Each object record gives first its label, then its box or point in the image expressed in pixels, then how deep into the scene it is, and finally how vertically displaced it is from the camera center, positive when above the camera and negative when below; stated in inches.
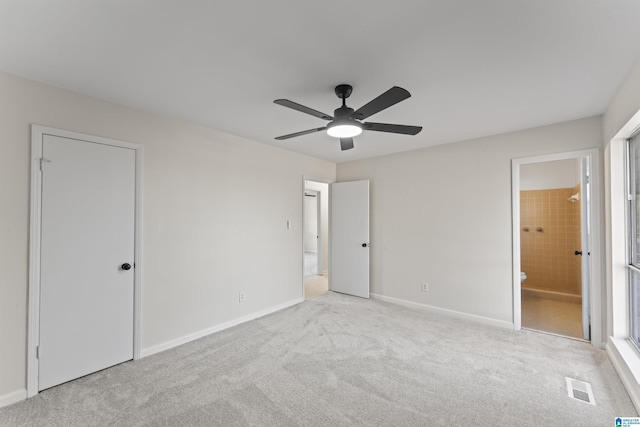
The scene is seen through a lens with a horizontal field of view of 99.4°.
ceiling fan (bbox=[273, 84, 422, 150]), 71.3 +30.0
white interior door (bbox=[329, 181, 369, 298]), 184.1 -14.1
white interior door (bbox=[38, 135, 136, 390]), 86.5 -14.1
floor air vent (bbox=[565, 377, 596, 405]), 80.4 -53.4
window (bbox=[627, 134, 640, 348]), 92.6 -4.9
